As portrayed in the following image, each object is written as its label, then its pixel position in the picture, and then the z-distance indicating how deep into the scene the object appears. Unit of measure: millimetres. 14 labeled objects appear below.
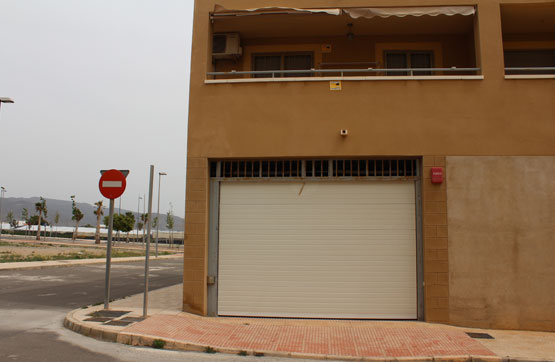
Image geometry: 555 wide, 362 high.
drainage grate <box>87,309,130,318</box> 8891
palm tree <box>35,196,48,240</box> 84500
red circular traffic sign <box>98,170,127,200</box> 9203
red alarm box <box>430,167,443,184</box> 9102
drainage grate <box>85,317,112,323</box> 8391
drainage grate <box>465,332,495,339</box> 7887
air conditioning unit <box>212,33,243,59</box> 10992
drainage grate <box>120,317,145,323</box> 8414
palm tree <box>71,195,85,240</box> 88688
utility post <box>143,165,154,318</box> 8506
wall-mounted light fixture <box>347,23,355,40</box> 10733
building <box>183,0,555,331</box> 8953
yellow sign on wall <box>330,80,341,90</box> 9633
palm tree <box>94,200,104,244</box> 69144
